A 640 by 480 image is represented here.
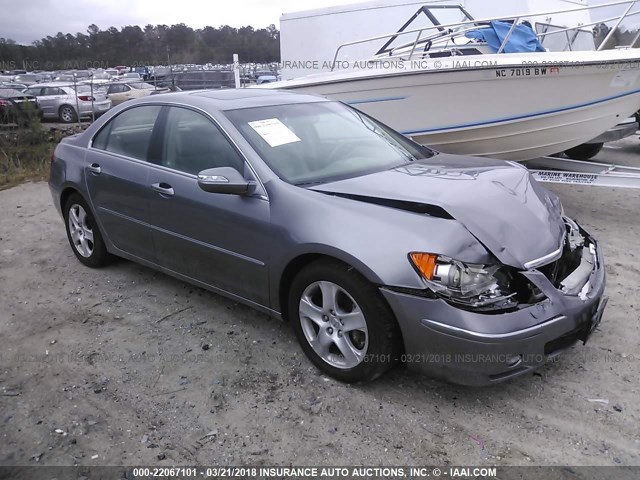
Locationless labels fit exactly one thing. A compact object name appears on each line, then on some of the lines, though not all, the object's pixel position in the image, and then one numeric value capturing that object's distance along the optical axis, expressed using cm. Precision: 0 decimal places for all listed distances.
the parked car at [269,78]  2395
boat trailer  556
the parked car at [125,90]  2078
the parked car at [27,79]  2961
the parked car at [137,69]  4438
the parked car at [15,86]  2111
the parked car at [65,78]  3078
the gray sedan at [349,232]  257
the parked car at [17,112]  1209
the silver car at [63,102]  1972
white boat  573
